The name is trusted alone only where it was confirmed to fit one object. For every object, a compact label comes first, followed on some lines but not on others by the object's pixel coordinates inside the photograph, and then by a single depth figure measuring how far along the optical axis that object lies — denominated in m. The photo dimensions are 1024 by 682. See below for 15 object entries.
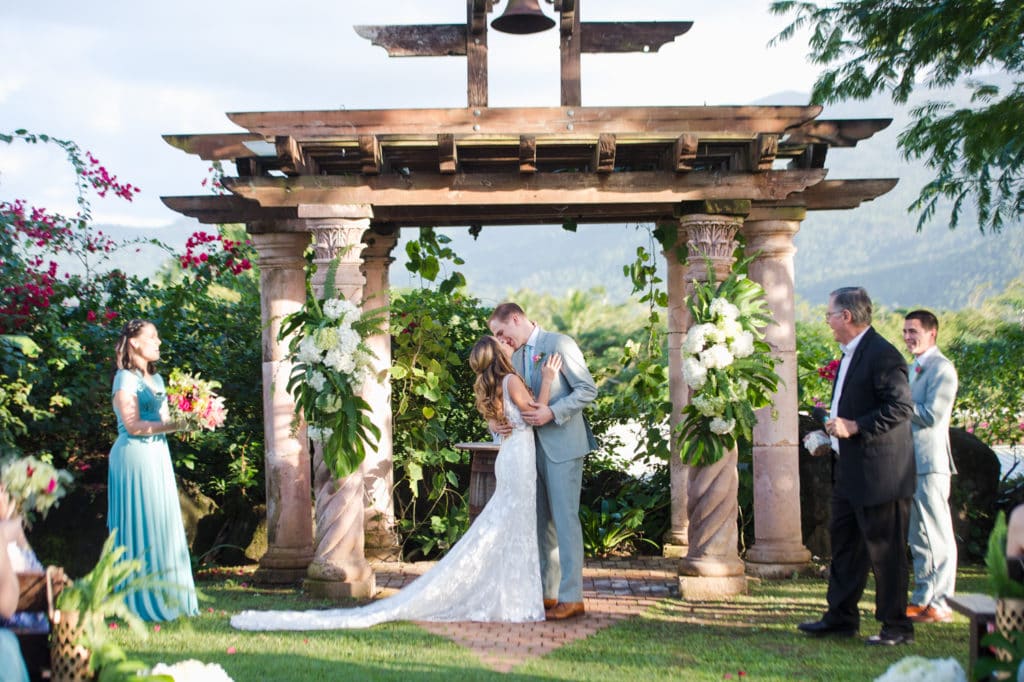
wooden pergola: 7.40
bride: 7.08
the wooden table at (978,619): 4.12
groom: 7.12
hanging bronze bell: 7.14
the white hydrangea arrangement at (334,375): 7.49
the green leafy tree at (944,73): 9.28
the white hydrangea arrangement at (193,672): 4.09
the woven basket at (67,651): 3.91
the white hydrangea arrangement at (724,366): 7.42
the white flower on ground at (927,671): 4.21
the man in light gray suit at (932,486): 6.62
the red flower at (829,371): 10.10
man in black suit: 5.95
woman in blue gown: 6.97
